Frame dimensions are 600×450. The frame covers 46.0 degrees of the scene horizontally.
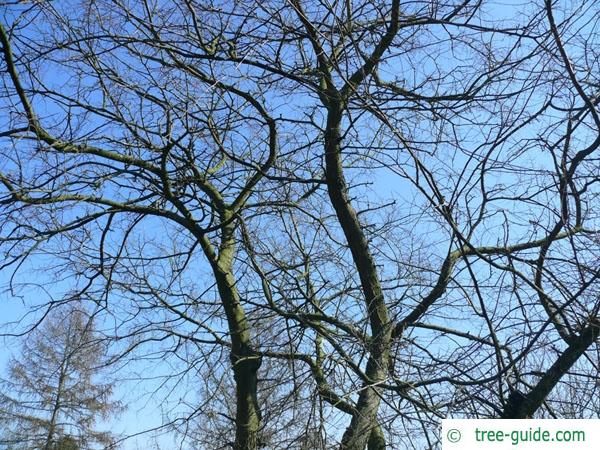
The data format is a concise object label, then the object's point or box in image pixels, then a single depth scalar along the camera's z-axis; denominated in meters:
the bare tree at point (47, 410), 19.16
